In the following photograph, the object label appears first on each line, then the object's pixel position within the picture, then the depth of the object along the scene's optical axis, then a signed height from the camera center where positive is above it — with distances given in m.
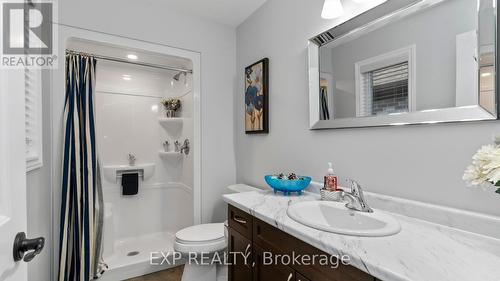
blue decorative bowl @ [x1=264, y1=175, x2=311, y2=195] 1.55 -0.30
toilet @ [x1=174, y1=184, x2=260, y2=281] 1.82 -0.82
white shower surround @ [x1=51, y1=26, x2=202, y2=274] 1.80 +0.37
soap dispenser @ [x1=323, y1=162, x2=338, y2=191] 1.42 -0.26
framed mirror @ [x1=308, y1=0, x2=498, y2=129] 0.94 +0.35
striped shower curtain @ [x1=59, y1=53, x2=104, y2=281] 1.80 -0.33
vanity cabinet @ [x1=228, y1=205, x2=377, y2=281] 0.88 -0.53
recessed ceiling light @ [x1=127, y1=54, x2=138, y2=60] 2.68 +0.93
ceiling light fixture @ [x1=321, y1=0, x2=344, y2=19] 1.38 +0.74
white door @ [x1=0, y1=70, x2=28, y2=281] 0.63 -0.09
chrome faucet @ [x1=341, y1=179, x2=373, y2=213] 1.17 -0.30
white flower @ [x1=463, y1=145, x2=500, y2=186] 0.69 -0.09
